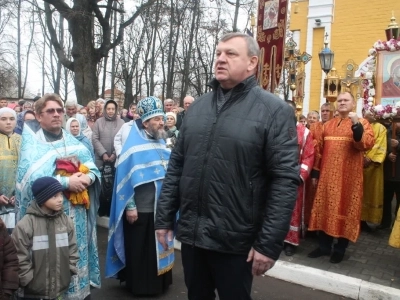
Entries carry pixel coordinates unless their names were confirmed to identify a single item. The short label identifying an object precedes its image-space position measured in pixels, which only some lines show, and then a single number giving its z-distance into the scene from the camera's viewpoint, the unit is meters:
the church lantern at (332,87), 7.22
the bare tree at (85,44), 10.88
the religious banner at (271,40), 7.02
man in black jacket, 2.19
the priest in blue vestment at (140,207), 4.03
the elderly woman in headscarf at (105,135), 6.72
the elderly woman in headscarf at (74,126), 5.67
